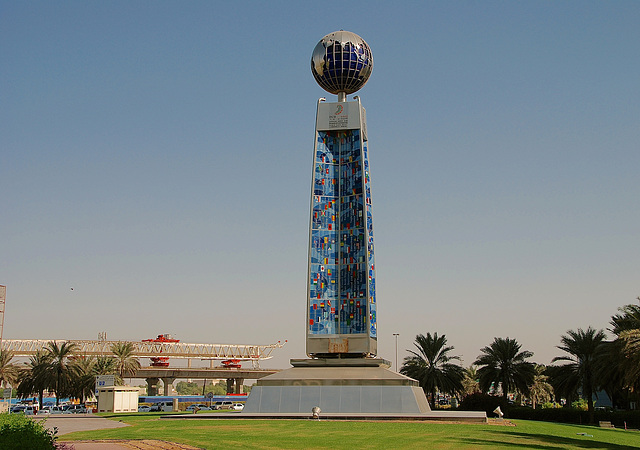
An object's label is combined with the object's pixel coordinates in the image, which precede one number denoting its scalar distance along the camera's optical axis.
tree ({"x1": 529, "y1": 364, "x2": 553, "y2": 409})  82.54
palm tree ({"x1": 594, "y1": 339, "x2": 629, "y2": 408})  46.02
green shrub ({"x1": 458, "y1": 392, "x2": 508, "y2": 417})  60.90
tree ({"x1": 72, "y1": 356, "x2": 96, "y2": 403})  77.50
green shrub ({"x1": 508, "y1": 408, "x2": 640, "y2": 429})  52.53
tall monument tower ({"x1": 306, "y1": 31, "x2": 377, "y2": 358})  52.41
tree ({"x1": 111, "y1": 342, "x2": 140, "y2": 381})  77.12
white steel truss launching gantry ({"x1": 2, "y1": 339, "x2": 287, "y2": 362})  122.09
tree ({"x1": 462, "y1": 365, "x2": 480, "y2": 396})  100.56
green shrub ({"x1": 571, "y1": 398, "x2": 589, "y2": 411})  82.90
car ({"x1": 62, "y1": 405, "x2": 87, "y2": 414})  64.53
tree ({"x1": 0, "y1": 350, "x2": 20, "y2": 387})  75.56
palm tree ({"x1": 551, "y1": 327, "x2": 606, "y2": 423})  55.22
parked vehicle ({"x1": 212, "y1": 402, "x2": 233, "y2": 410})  77.56
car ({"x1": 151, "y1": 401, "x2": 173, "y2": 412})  67.31
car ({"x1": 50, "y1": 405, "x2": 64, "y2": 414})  62.88
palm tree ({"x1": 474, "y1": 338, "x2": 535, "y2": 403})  63.00
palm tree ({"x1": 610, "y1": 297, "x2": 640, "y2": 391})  40.62
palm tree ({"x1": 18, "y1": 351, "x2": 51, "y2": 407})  72.94
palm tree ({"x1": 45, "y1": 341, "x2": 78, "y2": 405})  73.56
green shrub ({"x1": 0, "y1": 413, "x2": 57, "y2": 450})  13.89
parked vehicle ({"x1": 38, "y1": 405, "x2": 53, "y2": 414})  60.22
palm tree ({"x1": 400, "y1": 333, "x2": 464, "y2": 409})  67.38
